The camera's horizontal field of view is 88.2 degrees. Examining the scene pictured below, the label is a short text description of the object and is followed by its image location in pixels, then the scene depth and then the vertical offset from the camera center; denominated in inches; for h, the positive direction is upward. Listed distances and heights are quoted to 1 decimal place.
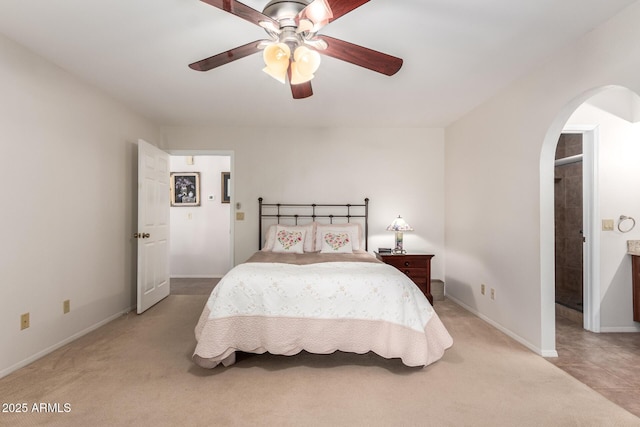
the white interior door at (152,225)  149.8 -5.4
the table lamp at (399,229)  168.2 -7.4
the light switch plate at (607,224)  129.1 -4.0
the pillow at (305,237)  165.8 -11.0
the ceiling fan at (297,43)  60.5 +36.9
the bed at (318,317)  93.7 -29.9
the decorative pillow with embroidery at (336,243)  158.4 -14.0
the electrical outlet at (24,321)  98.3 -32.0
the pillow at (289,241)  159.2 -13.0
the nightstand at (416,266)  163.6 -25.7
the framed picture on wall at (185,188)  233.0 +18.6
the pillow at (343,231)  167.0 -8.4
